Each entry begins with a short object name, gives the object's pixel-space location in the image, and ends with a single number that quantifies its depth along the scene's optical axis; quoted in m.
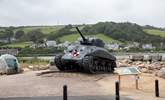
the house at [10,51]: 52.03
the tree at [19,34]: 106.24
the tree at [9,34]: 106.81
